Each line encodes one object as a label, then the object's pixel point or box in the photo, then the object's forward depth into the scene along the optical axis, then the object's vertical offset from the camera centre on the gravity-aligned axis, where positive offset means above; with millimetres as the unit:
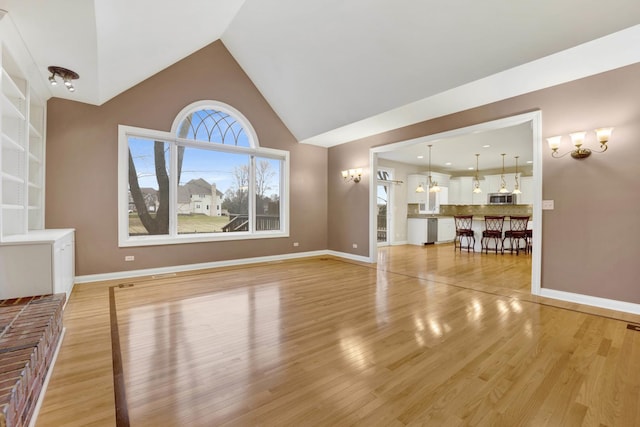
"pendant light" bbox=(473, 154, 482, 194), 9709 +962
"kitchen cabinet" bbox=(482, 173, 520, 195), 9859 +1057
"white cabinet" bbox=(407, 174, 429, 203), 9629 +884
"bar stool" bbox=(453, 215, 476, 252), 7926 -525
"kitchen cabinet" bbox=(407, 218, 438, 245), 9109 -640
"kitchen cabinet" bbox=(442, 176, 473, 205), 10562 +821
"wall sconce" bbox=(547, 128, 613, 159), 3140 +835
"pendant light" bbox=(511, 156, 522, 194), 9291 +771
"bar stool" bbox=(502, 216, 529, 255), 7281 -493
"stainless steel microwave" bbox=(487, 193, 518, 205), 9867 +466
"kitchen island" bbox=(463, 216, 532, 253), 7768 -552
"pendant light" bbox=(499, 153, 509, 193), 9102 +896
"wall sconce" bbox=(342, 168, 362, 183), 6301 +854
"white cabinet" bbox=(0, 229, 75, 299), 2480 -507
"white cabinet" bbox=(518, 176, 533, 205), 9414 +771
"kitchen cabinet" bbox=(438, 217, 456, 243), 9695 -654
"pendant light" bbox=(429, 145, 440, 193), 8905 +809
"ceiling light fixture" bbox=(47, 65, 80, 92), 3209 +1640
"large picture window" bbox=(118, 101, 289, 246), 4777 +591
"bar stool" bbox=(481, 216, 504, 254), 7438 -503
